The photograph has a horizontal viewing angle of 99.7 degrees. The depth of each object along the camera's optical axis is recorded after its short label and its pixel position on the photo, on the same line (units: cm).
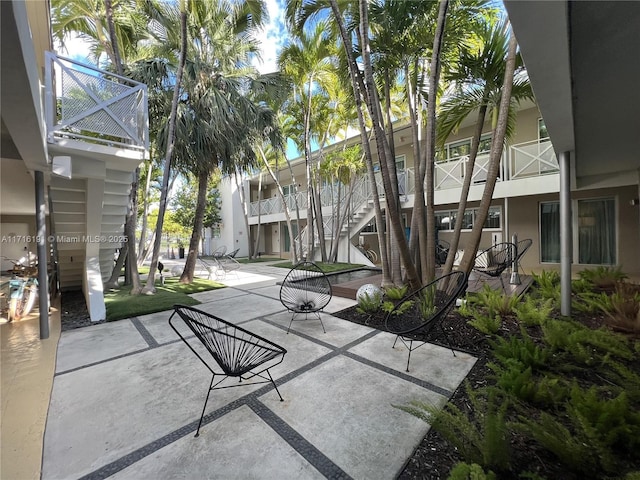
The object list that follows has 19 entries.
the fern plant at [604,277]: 516
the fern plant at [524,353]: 258
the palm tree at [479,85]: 409
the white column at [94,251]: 455
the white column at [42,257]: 393
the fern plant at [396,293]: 491
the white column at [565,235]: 401
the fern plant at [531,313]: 352
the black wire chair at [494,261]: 535
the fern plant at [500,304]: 413
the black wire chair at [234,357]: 212
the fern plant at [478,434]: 144
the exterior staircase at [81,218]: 472
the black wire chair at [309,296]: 437
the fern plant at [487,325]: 349
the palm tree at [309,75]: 880
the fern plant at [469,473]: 129
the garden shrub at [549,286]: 464
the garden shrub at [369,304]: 465
